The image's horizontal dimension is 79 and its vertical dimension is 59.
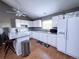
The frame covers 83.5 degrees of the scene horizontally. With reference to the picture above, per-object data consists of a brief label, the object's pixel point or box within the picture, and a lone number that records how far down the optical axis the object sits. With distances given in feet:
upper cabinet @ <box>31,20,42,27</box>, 12.71
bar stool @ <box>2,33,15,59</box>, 7.28
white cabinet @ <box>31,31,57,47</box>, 8.21
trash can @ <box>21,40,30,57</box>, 6.58
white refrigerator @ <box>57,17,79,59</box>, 5.59
